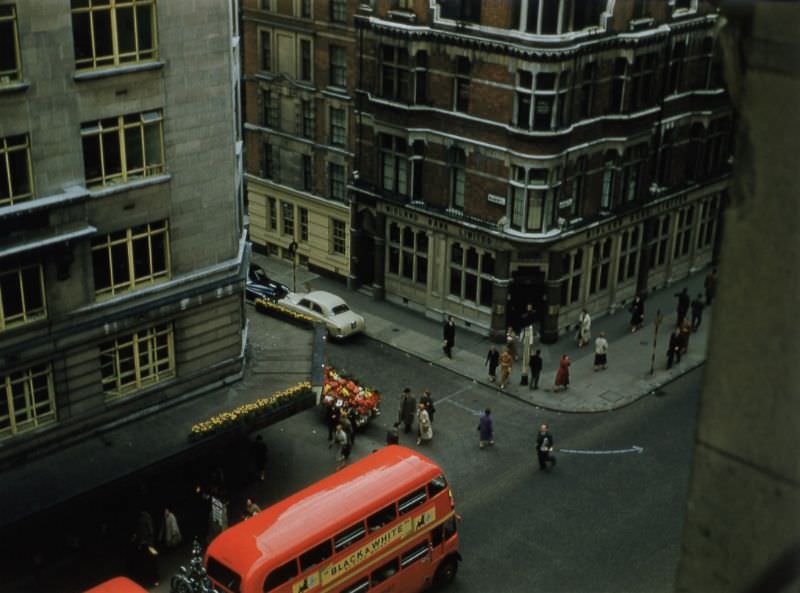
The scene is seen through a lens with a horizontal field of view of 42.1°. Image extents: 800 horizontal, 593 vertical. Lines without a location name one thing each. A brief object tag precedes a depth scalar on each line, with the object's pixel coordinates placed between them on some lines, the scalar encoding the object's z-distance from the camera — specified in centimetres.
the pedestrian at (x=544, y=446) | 3391
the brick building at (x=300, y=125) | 4666
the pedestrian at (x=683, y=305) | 4475
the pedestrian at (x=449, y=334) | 4219
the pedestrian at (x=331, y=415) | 3646
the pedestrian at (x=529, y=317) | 4256
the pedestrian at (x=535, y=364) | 3962
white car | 4400
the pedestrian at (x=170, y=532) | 2934
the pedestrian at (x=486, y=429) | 3534
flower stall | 3691
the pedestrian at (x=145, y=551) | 2791
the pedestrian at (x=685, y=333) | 4238
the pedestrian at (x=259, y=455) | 3297
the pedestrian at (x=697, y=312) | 4484
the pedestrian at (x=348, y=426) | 3432
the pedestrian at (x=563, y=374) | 3955
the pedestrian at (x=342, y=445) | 3400
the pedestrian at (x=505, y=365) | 3978
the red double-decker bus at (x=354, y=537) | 2386
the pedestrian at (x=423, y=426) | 3572
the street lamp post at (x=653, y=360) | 4114
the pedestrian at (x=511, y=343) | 4109
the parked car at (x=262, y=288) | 4691
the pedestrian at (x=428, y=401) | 3609
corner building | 4016
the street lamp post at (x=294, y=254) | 4750
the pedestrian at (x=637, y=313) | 4478
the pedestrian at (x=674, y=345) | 4203
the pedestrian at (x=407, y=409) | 3622
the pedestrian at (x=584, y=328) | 4334
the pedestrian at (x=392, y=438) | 3316
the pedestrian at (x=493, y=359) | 4025
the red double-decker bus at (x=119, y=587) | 2320
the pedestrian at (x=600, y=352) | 4106
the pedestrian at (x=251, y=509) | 2914
